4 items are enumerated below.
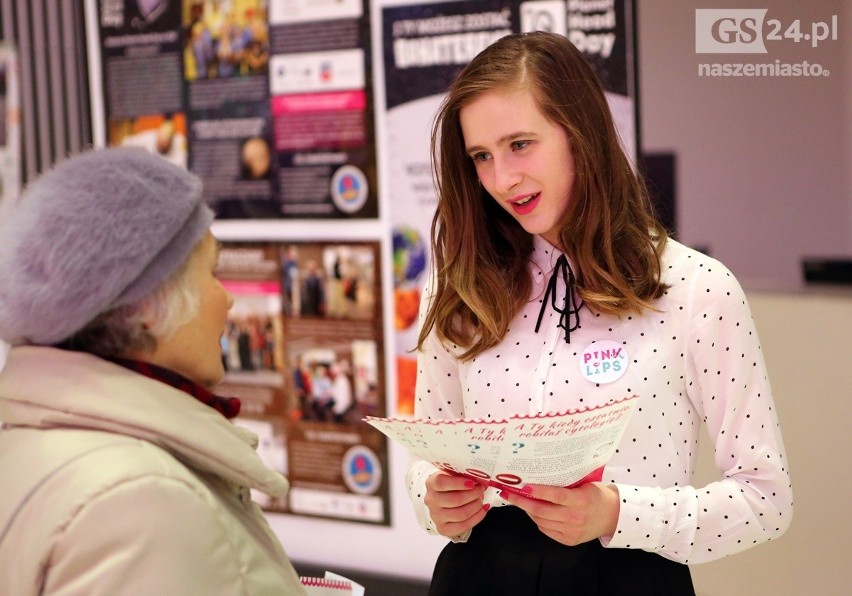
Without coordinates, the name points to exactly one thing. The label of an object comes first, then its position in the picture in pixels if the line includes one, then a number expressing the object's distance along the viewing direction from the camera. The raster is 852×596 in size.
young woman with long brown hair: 1.90
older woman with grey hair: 1.36
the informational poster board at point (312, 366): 3.85
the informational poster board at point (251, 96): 3.76
